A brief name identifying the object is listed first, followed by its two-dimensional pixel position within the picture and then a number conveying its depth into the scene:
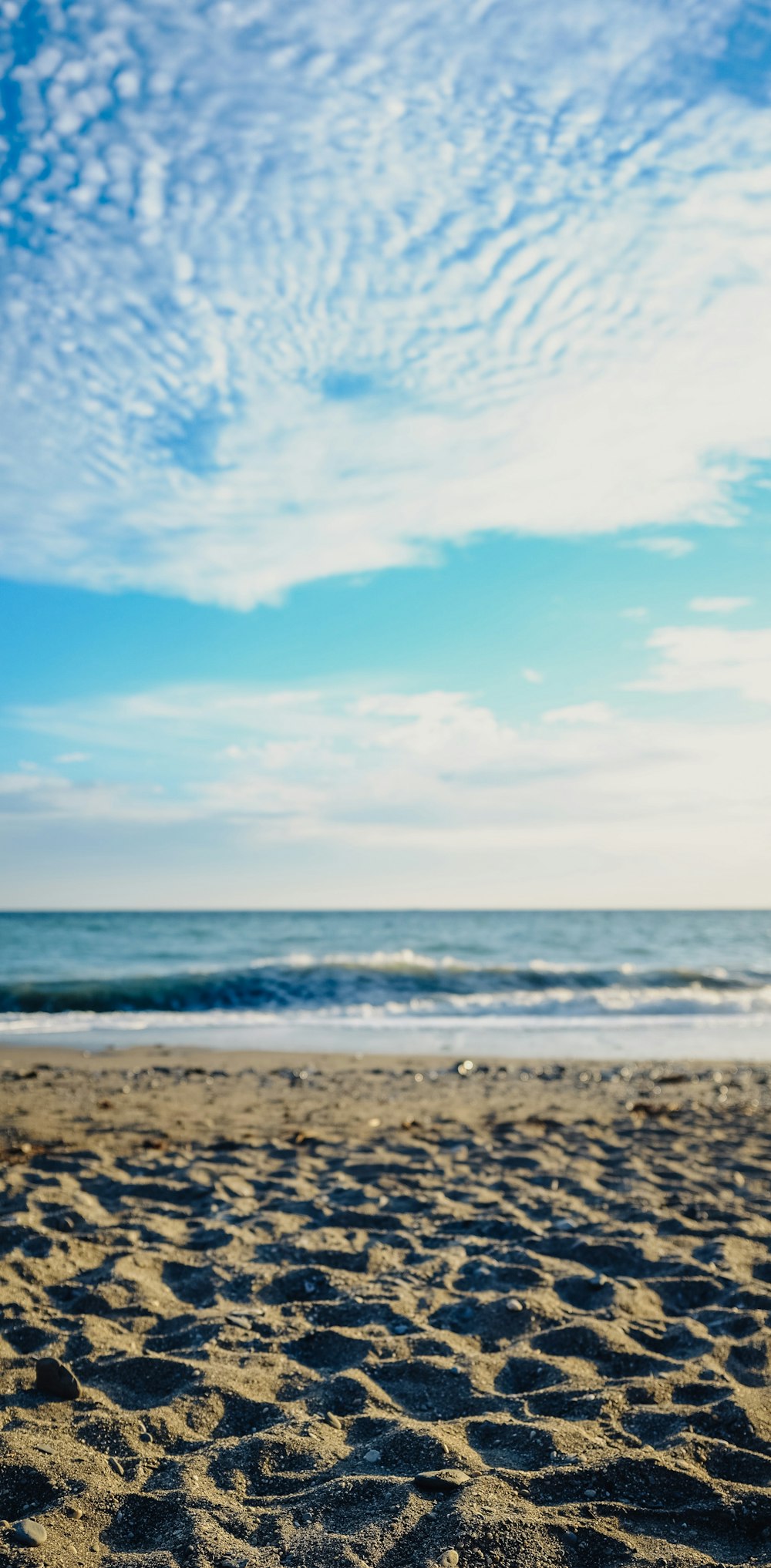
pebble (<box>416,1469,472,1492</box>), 2.49
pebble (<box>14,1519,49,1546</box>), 2.23
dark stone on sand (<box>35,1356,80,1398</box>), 2.98
